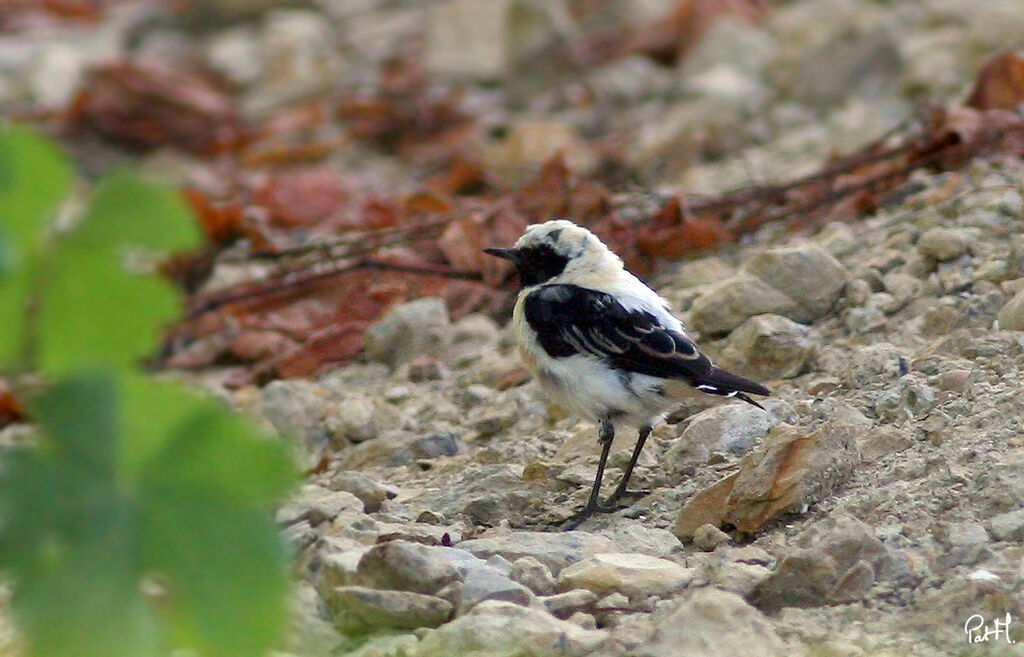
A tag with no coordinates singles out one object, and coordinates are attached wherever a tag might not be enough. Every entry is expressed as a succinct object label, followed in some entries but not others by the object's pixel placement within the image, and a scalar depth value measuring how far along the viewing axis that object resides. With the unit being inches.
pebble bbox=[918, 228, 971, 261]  388.5
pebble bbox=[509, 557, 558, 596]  257.9
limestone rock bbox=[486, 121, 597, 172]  673.0
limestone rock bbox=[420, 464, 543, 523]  314.7
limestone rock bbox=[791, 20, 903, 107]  689.6
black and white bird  325.4
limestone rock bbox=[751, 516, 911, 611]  244.4
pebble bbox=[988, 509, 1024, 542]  253.4
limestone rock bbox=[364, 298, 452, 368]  457.1
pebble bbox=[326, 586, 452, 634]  233.5
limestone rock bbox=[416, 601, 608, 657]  222.7
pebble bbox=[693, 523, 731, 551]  283.6
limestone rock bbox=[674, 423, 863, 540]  287.0
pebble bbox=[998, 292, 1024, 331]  339.3
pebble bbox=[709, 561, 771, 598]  250.1
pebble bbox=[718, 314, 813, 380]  369.7
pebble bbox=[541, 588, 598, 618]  244.7
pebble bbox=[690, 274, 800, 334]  390.0
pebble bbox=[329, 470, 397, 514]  320.2
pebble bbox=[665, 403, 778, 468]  335.6
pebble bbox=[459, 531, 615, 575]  271.3
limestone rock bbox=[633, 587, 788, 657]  220.2
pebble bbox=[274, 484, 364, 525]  295.5
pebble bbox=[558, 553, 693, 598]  253.1
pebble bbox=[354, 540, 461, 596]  243.1
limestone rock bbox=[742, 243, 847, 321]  390.6
